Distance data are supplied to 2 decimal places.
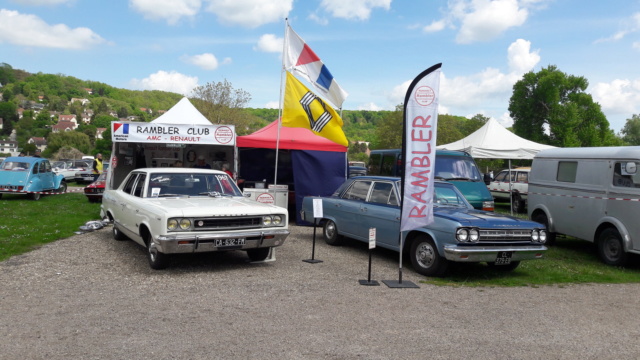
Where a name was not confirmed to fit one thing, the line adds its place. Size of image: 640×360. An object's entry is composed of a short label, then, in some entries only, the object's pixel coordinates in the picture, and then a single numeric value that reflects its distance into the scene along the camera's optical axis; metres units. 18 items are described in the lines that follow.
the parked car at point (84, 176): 29.83
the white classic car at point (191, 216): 6.78
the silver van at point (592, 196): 8.69
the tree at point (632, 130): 66.69
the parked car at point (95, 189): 17.30
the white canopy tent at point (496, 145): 16.11
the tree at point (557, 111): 41.94
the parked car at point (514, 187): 19.22
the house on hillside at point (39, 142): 120.82
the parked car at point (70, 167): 30.41
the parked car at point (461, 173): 12.26
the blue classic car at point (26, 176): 17.14
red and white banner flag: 6.82
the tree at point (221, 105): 43.94
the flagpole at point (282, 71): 11.15
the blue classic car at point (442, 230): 6.97
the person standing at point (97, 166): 19.28
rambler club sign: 12.31
